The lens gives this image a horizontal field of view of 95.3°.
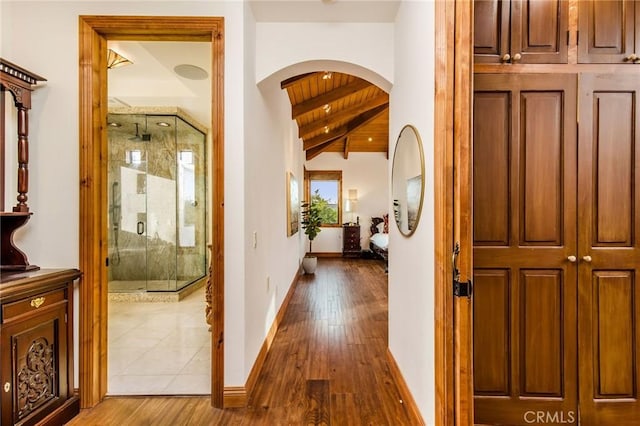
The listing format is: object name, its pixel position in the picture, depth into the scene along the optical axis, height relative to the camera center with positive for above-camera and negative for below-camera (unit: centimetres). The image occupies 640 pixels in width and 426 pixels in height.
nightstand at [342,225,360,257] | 850 -85
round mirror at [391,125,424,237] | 175 +21
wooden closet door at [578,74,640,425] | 164 -24
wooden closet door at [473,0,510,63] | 166 +103
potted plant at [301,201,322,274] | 628 -34
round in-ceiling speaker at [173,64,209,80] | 339 +169
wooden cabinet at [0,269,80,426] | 146 -75
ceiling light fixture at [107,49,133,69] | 312 +169
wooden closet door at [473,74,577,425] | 166 -20
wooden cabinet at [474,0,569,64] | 166 +104
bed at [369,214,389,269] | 743 -71
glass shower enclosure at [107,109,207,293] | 445 +16
